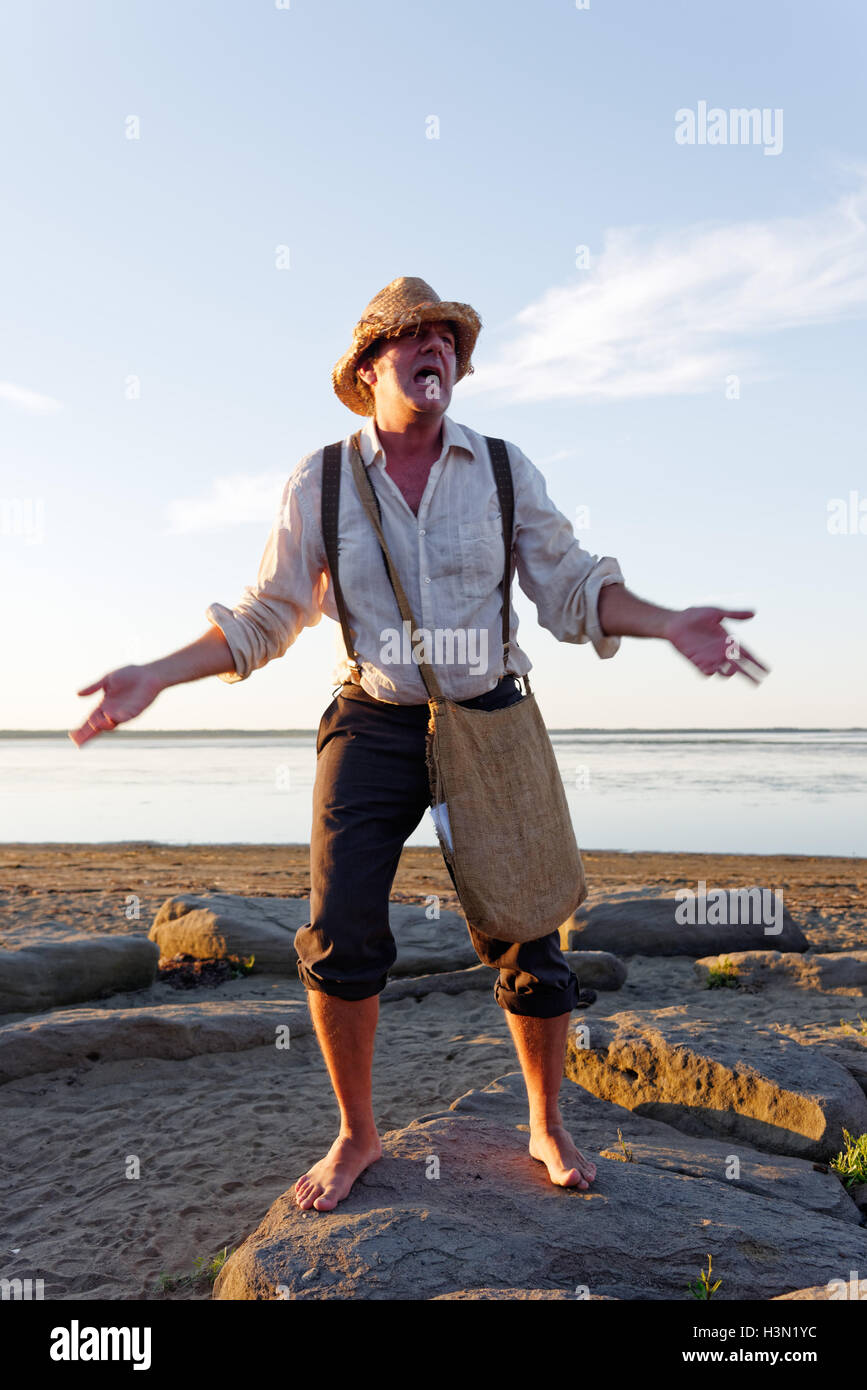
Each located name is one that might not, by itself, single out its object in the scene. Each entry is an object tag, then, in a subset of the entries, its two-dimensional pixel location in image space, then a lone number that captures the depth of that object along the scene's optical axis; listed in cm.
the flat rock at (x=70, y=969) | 530
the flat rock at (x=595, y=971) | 586
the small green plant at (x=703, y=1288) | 251
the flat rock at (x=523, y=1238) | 244
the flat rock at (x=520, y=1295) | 223
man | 273
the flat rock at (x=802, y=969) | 586
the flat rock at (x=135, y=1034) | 445
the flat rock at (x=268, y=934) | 628
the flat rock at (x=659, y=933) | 677
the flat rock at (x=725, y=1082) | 357
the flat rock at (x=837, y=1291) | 222
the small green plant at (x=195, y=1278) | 278
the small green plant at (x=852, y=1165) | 335
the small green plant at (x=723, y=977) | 597
